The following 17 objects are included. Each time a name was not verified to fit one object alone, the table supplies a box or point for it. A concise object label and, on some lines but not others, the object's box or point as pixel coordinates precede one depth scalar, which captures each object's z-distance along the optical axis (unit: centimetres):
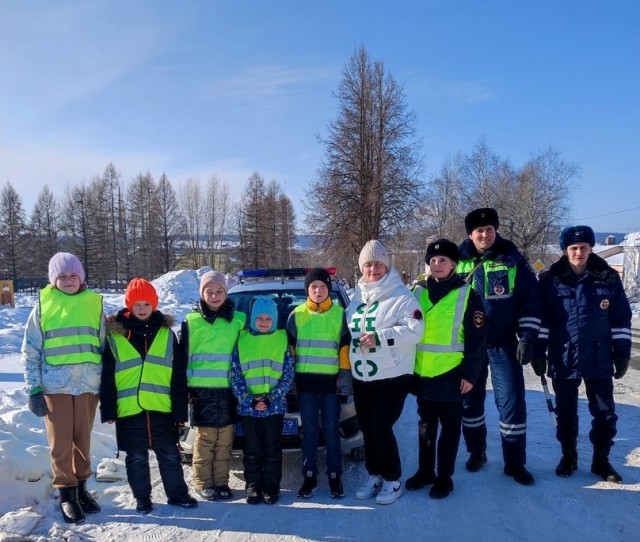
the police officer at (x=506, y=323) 392
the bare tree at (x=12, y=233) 4131
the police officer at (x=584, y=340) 382
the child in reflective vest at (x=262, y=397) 372
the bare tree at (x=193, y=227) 4903
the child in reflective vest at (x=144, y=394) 362
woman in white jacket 358
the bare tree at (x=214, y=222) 4928
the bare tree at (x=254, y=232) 4228
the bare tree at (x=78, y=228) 4397
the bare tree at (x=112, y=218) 4766
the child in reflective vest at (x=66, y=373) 353
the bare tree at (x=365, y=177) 2417
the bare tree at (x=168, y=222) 4569
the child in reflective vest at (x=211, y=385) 375
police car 395
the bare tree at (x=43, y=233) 4394
